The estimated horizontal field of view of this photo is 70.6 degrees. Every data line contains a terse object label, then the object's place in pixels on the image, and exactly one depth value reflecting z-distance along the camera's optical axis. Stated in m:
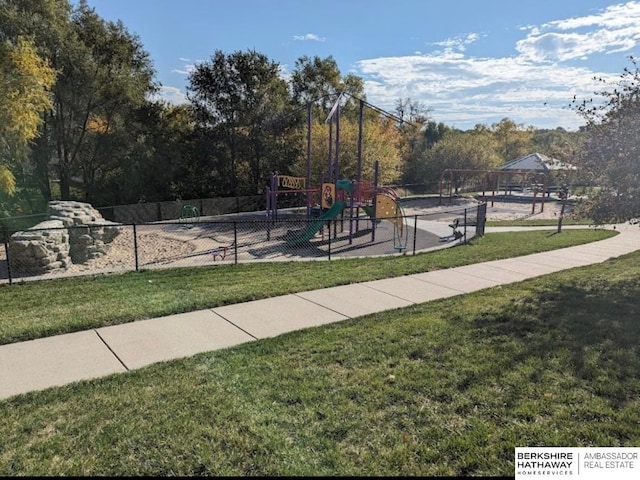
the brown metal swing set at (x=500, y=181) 30.51
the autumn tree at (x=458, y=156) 39.19
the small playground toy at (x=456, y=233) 16.12
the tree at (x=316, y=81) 35.31
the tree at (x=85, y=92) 19.89
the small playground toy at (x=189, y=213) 21.82
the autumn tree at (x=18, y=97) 12.82
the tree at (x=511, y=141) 59.72
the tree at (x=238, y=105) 27.47
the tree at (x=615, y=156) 7.63
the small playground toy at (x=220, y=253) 12.67
